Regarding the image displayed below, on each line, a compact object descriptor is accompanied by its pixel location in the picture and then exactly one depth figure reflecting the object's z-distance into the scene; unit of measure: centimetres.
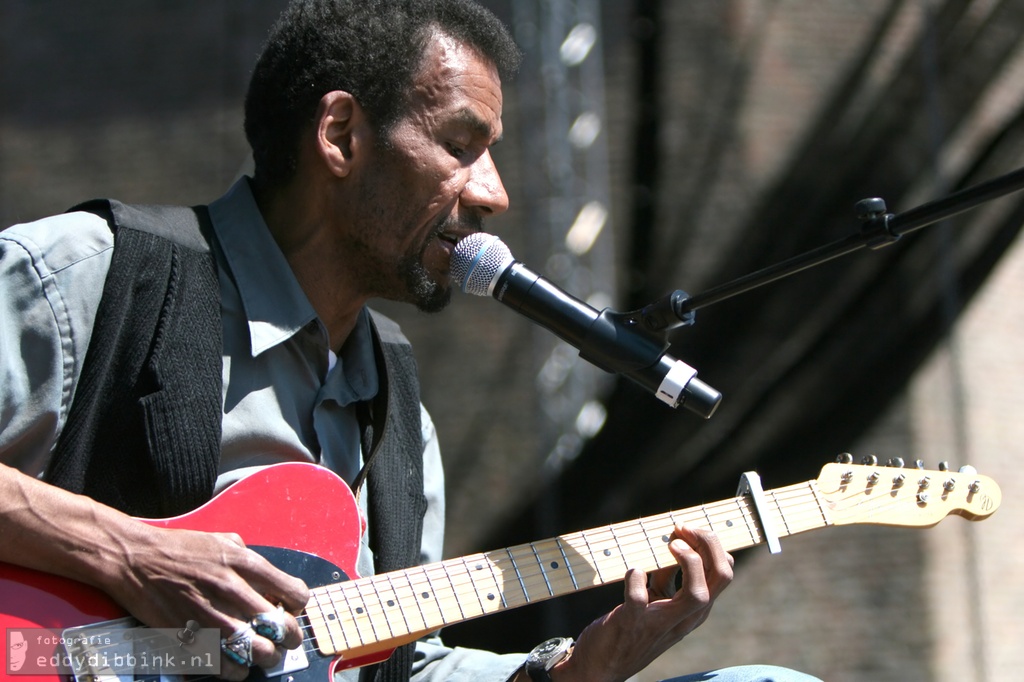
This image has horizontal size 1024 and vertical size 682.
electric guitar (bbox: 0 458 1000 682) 446
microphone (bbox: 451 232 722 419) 451
